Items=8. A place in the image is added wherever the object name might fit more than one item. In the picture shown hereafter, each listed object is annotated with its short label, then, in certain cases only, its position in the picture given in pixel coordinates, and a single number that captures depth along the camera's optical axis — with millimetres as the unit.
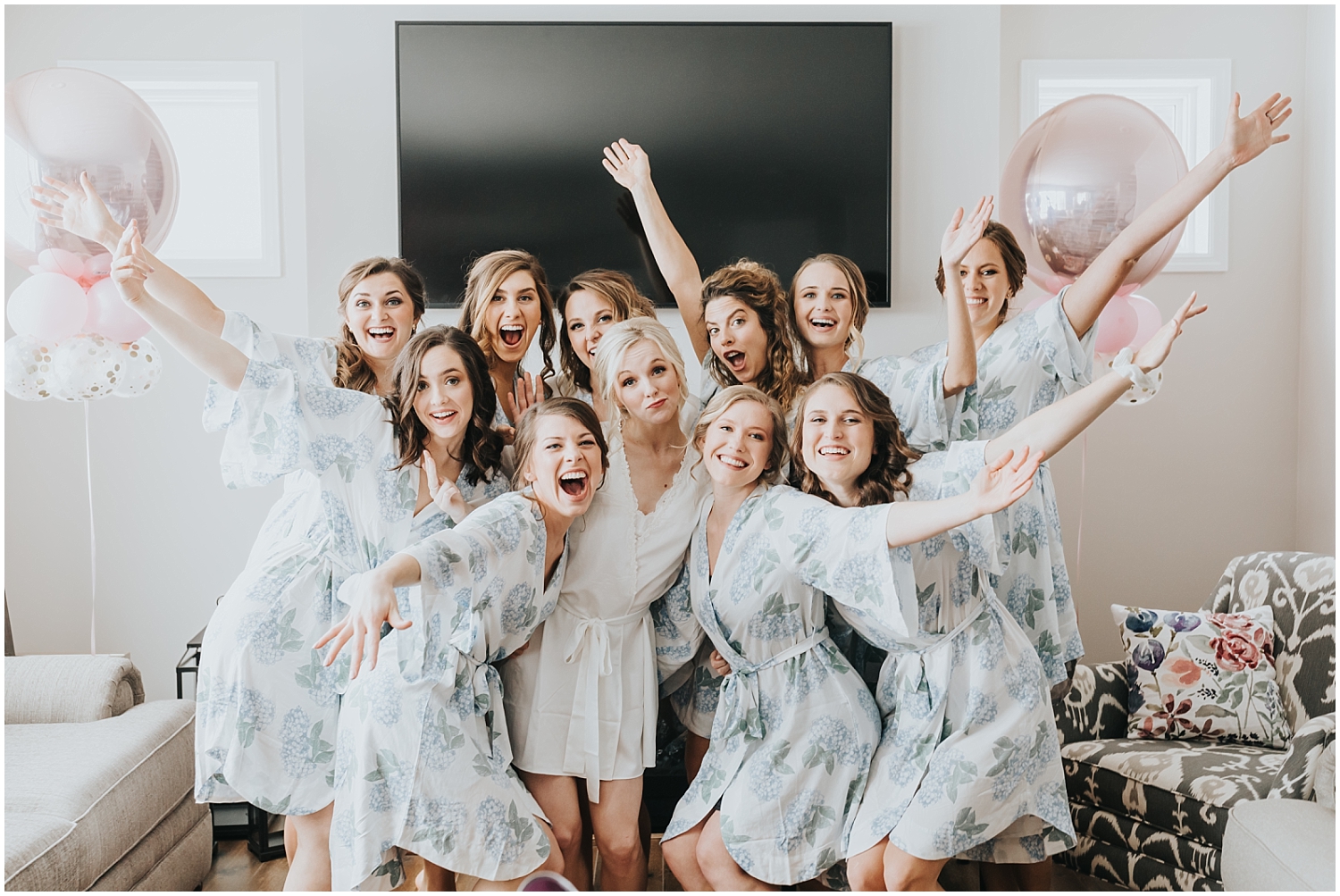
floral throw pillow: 2334
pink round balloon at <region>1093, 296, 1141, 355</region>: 2723
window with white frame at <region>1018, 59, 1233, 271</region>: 3336
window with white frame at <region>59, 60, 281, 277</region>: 3248
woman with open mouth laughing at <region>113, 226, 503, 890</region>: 1801
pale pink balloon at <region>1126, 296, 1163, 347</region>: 2795
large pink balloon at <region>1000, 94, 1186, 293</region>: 2549
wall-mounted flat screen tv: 3062
